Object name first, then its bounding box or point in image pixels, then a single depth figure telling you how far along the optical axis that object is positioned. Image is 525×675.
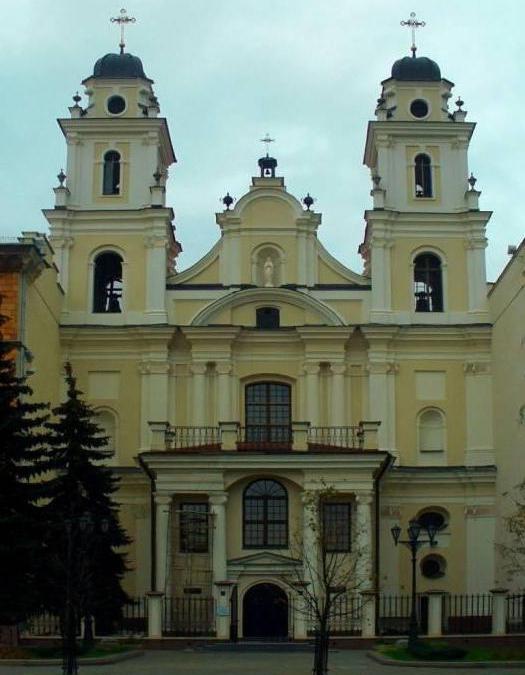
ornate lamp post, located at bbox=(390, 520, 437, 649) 31.61
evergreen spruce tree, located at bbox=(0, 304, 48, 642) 29.36
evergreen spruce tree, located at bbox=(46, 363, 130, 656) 31.97
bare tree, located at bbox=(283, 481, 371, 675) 37.00
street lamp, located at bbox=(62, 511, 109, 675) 26.14
